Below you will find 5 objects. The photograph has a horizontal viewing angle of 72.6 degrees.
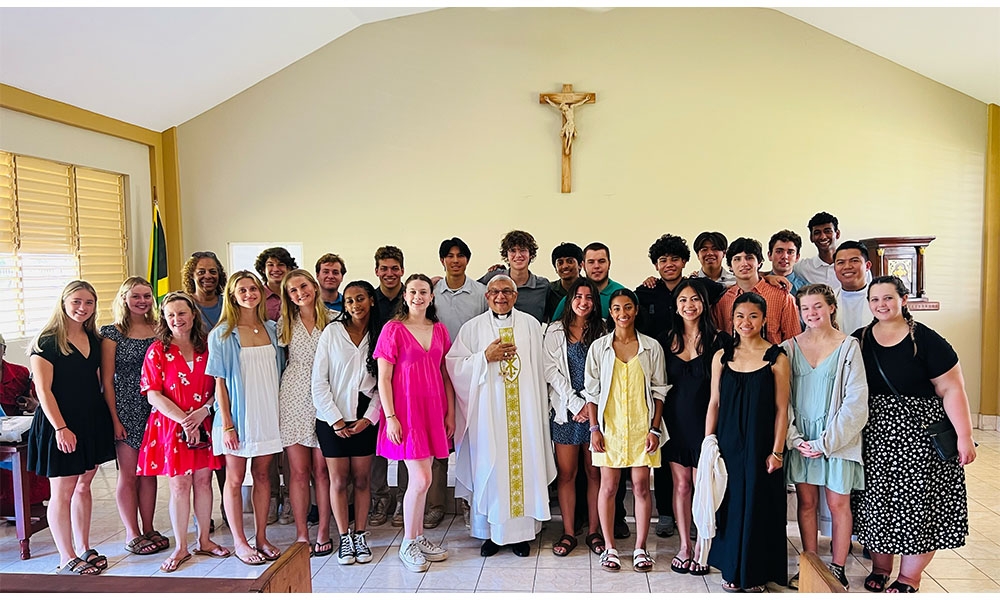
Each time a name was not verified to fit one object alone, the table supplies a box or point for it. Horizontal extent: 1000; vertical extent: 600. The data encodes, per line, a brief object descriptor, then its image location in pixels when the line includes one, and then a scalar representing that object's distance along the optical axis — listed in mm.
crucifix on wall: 5816
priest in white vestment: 3375
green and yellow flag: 5801
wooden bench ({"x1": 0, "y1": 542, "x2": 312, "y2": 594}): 1650
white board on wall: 6242
